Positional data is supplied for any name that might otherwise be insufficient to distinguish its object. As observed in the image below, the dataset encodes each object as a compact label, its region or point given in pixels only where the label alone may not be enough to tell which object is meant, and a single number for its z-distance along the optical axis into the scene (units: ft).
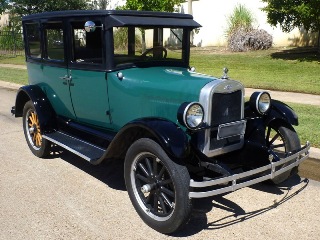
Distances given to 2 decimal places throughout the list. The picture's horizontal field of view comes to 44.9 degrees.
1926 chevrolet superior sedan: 11.31
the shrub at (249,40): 59.52
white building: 62.28
